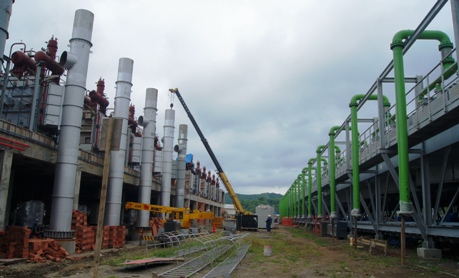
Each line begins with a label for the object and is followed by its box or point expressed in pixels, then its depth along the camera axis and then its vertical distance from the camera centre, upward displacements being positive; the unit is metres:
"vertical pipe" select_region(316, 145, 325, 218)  36.30 +3.27
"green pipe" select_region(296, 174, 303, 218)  57.94 +3.83
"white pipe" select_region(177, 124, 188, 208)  39.72 +3.93
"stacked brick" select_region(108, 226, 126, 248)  21.94 -1.91
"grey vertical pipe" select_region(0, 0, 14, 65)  14.20 +6.71
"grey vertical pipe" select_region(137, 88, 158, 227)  29.34 +4.86
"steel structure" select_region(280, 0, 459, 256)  12.77 +2.88
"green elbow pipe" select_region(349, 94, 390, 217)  21.25 +2.56
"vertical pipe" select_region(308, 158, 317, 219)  44.76 +3.43
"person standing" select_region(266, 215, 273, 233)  38.97 -1.56
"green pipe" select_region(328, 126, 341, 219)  28.89 +2.47
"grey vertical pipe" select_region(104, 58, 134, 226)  23.29 +3.00
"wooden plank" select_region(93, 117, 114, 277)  6.34 +0.12
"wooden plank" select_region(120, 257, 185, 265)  12.39 -1.87
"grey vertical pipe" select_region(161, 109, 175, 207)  35.09 +3.95
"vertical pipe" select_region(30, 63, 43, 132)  17.39 +4.69
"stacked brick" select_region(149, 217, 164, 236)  28.79 -1.46
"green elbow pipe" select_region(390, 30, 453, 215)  13.91 +4.35
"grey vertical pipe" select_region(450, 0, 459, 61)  11.18 +5.99
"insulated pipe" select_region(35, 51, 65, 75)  20.59 +7.73
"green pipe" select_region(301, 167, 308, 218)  52.03 +3.71
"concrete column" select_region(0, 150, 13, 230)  14.13 +0.83
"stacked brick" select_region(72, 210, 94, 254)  18.91 -1.53
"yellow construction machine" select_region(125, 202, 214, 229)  23.94 -0.49
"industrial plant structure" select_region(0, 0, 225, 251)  16.62 +3.51
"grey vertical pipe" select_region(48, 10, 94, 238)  17.59 +3.48
